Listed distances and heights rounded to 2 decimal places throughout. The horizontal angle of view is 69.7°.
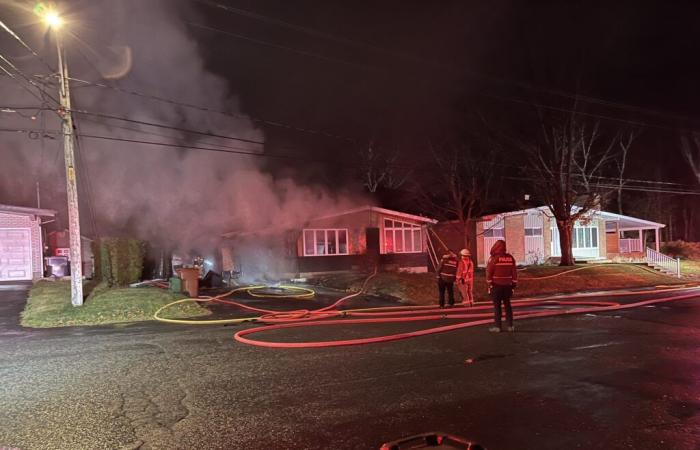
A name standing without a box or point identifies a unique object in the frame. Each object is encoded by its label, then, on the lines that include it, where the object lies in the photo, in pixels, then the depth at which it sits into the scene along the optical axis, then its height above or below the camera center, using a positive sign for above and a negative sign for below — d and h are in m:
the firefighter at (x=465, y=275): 12.37 -0.69
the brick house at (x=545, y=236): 26.94 +0.49
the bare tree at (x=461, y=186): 18.81 +2.54
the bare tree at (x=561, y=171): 22.97 +3.42
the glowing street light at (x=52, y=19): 10.96 +5.36
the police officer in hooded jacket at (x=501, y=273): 8.45 -0.46
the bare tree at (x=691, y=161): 37.41 +5.81
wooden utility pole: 11.90 +2.00
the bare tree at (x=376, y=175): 36.38 +5.61
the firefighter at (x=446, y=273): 11.91 -0.60
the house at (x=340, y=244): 22.47 +0.38
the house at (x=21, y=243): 19.05 +0.79
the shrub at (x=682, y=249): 31.25 -0.66
